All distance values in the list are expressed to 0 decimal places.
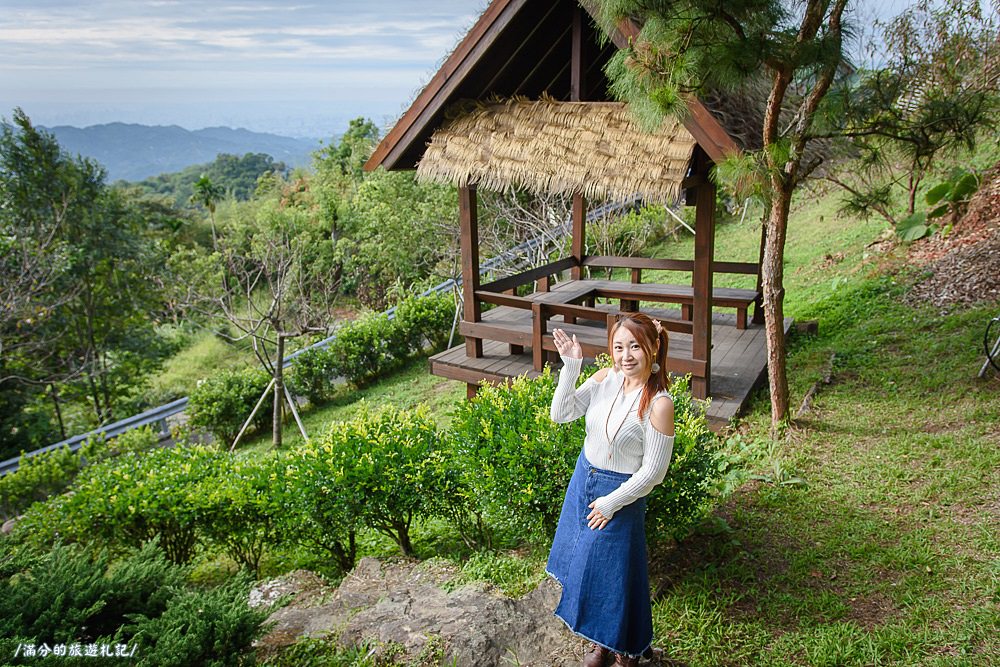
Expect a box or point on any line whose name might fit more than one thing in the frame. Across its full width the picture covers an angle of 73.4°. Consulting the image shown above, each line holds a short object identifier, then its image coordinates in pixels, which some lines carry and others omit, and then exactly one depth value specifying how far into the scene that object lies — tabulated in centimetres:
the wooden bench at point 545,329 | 619
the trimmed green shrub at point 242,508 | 482
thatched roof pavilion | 559
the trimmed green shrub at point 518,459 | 373
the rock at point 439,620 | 312
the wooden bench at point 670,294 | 721
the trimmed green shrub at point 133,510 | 486
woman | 259
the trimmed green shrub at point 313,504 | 447
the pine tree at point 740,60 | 427
